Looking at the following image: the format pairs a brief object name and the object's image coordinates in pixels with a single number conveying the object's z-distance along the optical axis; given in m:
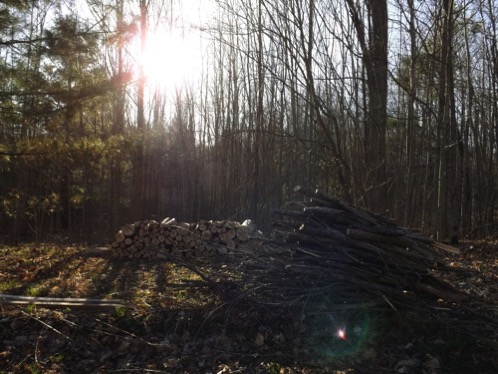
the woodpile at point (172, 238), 9.06
